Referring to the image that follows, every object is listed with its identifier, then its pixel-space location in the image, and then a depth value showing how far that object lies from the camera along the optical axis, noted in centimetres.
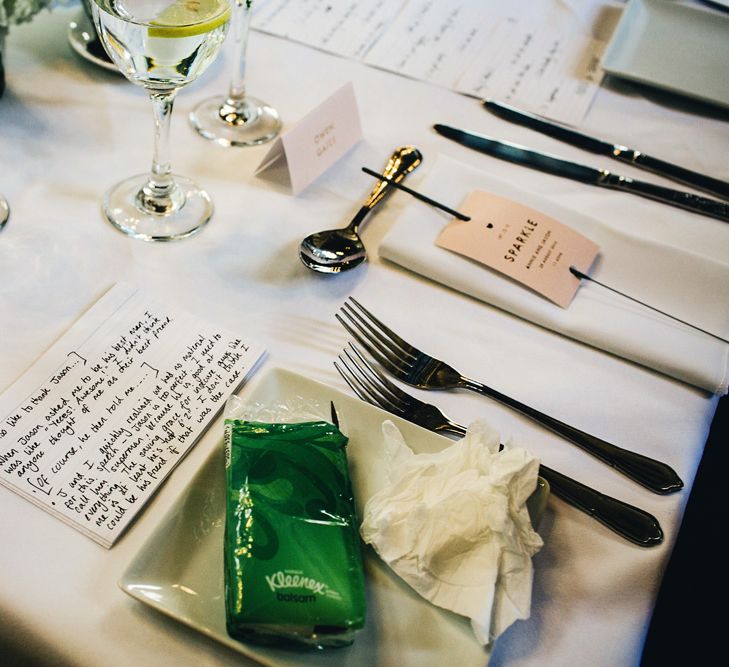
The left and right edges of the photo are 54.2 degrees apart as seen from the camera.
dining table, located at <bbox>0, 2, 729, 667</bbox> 50
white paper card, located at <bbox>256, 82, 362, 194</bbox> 80
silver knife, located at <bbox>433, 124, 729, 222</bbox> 90
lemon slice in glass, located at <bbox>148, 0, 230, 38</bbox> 60
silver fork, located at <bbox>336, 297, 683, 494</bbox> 62
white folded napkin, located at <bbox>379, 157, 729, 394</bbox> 71
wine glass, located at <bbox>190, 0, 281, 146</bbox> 88
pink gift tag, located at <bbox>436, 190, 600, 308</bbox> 75
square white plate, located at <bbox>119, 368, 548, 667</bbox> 45
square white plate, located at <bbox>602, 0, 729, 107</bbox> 106
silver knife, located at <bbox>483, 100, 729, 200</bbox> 94
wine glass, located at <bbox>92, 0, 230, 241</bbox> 60
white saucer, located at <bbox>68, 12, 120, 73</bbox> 91
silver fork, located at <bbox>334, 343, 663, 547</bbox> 58
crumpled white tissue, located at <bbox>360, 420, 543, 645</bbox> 47
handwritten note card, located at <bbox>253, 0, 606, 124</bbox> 104
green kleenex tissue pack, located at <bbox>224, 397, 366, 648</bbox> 43
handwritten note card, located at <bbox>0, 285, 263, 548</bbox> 53
